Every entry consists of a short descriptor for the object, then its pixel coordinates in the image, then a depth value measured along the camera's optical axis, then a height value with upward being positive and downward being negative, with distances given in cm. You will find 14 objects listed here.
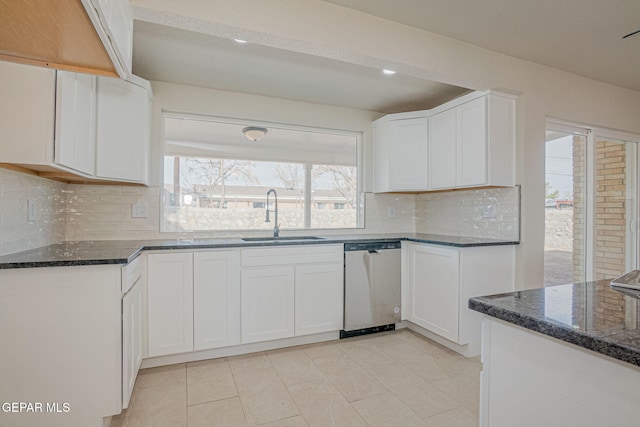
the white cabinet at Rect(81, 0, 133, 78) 98 +65
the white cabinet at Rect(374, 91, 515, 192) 273 +66
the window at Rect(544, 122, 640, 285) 305 +13
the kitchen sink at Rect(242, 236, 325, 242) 309 -23
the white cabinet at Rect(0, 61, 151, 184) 155 +51
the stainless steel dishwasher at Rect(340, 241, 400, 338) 301 -68
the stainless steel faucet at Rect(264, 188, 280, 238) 328 -6
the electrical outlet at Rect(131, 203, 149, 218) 286 +2
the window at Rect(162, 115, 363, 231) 312 +40
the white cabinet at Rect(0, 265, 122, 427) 158 -66
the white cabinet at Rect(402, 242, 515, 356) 267 -58
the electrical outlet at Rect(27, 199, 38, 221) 201 +2
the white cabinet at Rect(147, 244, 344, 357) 245 -67
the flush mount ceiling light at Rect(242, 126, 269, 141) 327 +82
